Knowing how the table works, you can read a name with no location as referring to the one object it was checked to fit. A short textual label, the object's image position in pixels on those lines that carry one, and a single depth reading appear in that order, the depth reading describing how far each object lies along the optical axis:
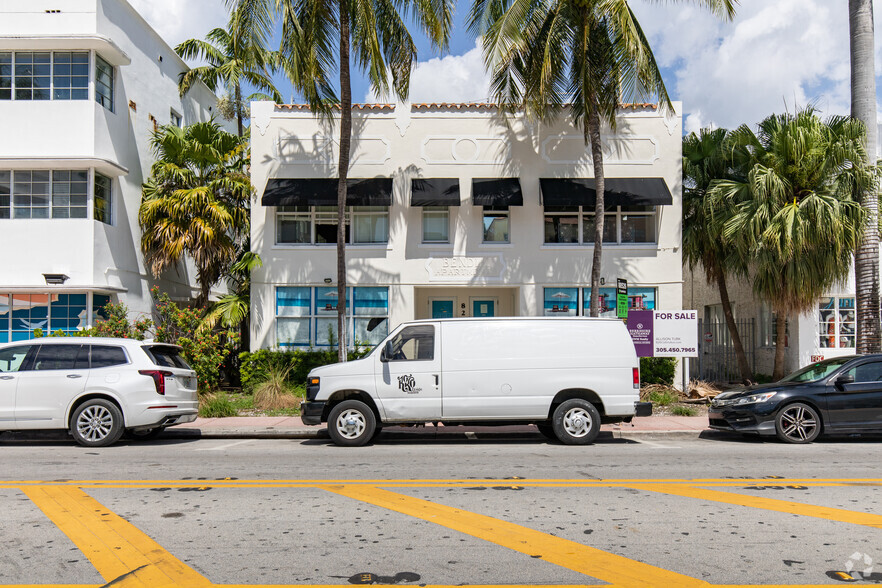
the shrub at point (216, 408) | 14.38
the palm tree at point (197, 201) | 17.38
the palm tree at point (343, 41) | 14.65
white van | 10.61
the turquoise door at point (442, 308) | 19.36
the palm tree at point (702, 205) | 18.22
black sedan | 10.88
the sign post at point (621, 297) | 14.53
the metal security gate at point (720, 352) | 20.25
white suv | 10.66
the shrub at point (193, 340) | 15.97
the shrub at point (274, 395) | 15.27
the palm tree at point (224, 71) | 22.97
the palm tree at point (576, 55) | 14.29
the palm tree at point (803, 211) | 14.83
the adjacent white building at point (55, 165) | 16.41
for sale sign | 15.23
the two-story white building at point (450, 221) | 17.88
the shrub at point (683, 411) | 14.37
